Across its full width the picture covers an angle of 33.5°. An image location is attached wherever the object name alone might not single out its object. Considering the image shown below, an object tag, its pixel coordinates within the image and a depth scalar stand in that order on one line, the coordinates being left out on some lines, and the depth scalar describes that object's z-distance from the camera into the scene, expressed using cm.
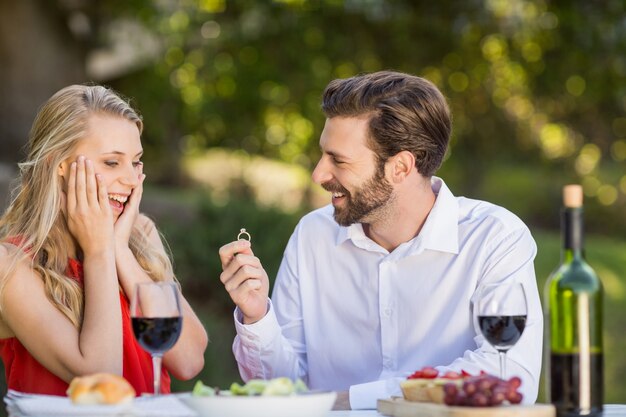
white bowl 224
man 334
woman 299
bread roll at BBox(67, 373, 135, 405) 228
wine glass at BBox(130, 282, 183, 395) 242
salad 231
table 258
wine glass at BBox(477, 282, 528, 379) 246
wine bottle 236
